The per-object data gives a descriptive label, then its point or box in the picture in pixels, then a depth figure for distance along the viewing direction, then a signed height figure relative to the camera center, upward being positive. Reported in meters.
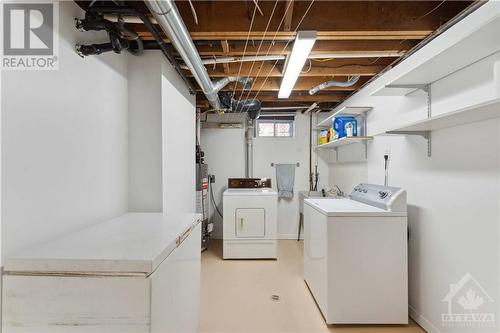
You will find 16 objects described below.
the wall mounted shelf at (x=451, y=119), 1.21 +0.29
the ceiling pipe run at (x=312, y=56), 2.11 +1.00
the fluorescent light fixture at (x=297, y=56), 1.69 +0.91
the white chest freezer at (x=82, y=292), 0.86 -0.46
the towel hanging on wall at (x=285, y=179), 4.33 -0.22
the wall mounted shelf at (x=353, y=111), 2.75 +0.68
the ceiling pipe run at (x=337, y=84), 2.88 +1.00
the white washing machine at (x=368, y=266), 1.96 -0.81
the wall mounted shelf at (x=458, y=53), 1.20 +0.66
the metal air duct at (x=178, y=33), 1.21 +0.81
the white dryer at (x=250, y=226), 3.44 -0.86
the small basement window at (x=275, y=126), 4.52 +0.77
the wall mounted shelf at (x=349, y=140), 2.66 +0.33
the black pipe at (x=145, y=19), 1.41 +0.92
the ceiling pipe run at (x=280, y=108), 4.12 +1.03
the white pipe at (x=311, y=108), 3.82 +0.99
